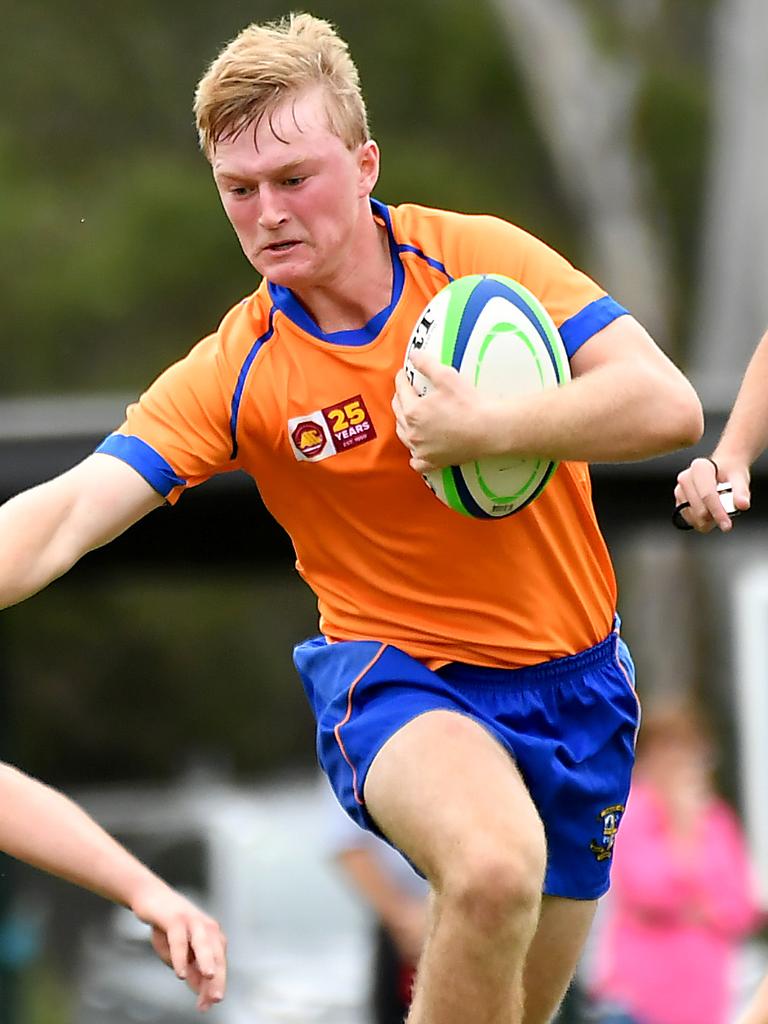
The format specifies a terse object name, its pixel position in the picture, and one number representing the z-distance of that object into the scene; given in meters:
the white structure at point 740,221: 42.53
